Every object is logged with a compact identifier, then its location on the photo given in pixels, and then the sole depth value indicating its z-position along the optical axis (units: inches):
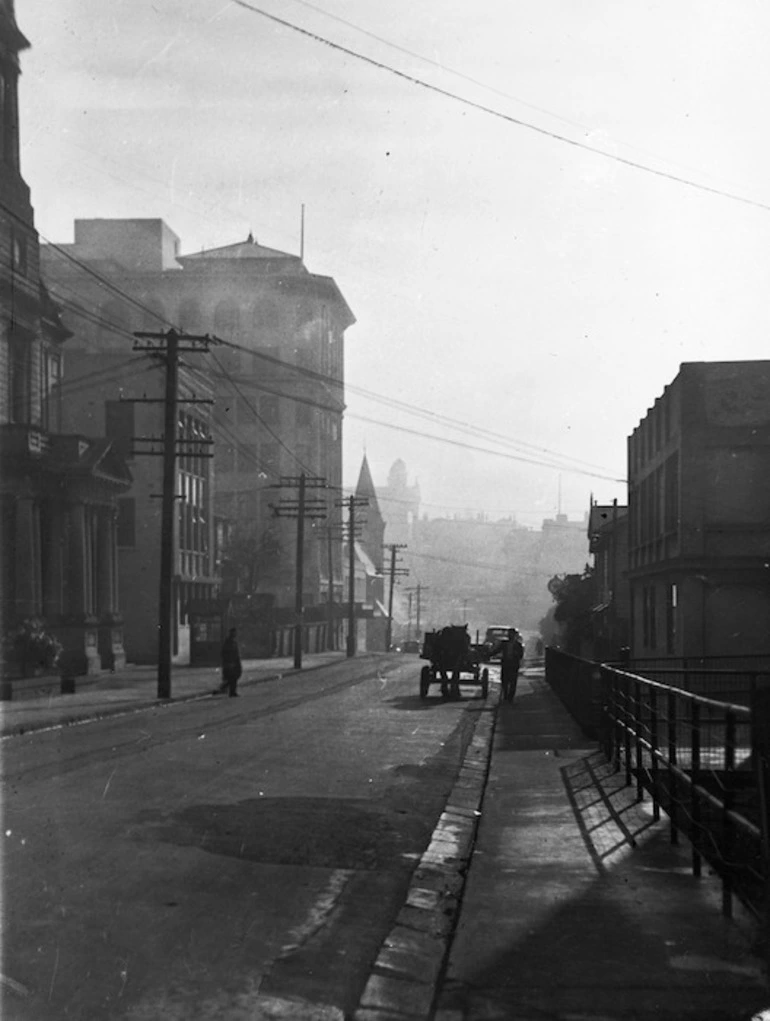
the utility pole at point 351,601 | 3090.6
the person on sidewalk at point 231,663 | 1374.3
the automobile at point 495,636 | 2098.8
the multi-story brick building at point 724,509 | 1373.0
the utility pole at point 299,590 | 2235.5
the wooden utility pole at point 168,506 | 1301.7
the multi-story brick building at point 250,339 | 3996.1
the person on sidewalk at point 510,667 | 1348.4
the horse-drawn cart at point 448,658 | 1413.6
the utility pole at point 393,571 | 4037.9
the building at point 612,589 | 2069.4
